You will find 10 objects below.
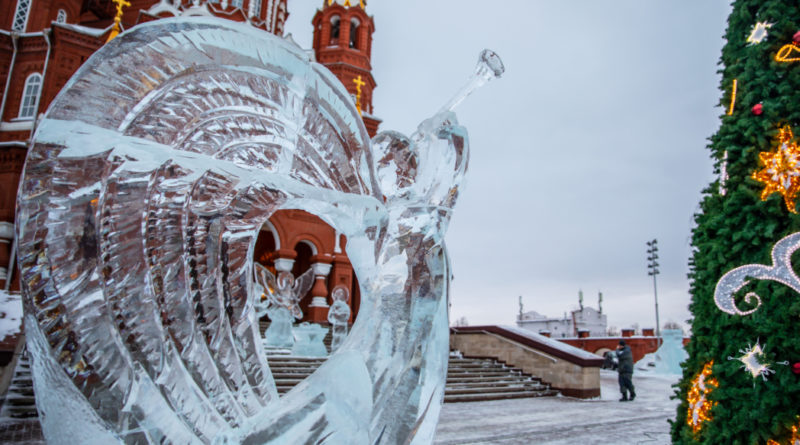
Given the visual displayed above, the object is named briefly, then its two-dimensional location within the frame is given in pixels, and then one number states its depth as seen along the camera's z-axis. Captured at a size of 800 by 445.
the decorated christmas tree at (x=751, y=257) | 3.14
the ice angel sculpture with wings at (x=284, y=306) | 10.89
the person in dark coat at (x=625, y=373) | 9.06
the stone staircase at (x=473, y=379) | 8.80
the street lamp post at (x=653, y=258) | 27.92
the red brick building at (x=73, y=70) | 16.73
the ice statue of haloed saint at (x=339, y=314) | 10.83
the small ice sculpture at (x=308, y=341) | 10.74
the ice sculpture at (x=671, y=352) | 15.58
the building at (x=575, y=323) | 42.78
